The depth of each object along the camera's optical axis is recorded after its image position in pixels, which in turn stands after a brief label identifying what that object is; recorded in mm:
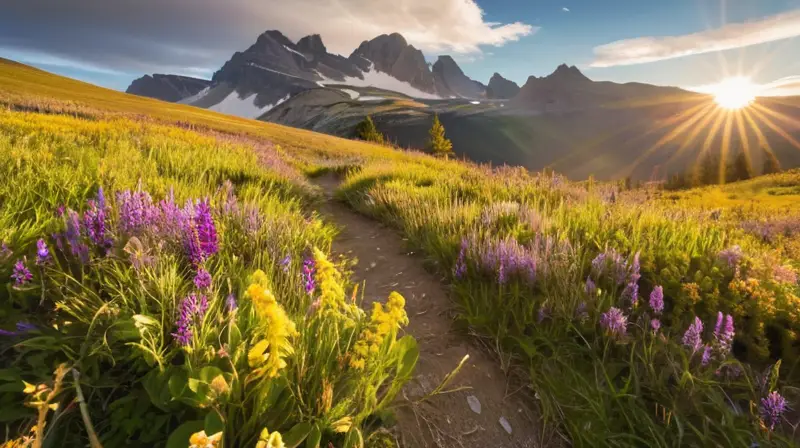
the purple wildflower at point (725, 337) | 2426
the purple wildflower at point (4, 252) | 2212
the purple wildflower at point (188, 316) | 1841
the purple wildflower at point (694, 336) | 2447
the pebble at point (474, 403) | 2389
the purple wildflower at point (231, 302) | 2108
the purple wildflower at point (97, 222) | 2530
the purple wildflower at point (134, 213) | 2652
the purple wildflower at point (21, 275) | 1991
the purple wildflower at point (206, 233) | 2639
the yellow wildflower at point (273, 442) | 1202
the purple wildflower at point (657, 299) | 2770
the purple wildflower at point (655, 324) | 2621
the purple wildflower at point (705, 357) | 2388
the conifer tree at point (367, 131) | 64625
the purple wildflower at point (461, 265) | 3765
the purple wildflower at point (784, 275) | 3151
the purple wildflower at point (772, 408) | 2035
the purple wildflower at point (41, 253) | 2131
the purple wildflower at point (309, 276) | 2503
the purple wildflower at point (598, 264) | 3330
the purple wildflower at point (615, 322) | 2672
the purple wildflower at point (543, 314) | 2937
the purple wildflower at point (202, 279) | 2168
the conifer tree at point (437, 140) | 61375
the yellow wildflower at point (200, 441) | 982
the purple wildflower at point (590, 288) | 3020
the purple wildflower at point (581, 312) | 2852
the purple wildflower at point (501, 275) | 3381
